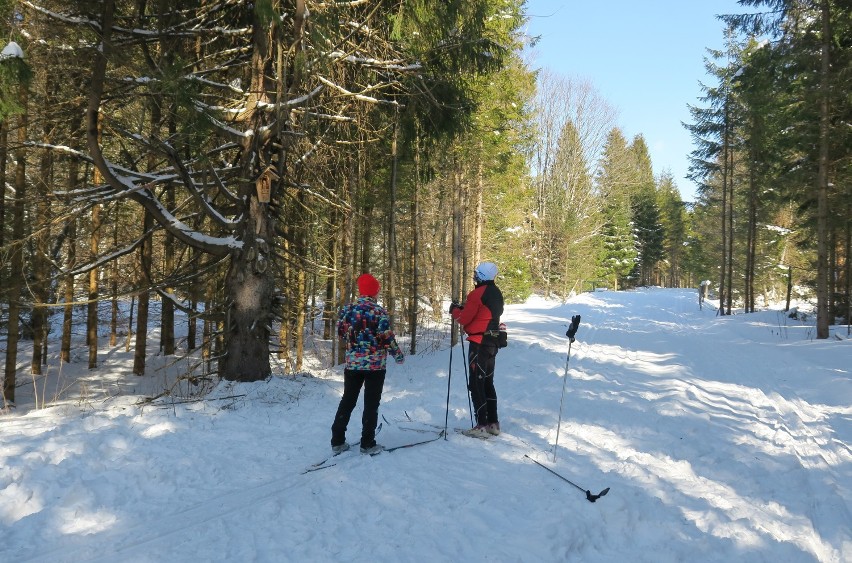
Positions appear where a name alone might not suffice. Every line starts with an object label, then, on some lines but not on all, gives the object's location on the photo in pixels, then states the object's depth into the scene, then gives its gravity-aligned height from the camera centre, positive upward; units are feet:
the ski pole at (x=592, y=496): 15.03 -6.40
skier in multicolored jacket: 18.10 -2.90
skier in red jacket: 20.86 -2.28
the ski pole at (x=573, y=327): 20.67 -1.67
